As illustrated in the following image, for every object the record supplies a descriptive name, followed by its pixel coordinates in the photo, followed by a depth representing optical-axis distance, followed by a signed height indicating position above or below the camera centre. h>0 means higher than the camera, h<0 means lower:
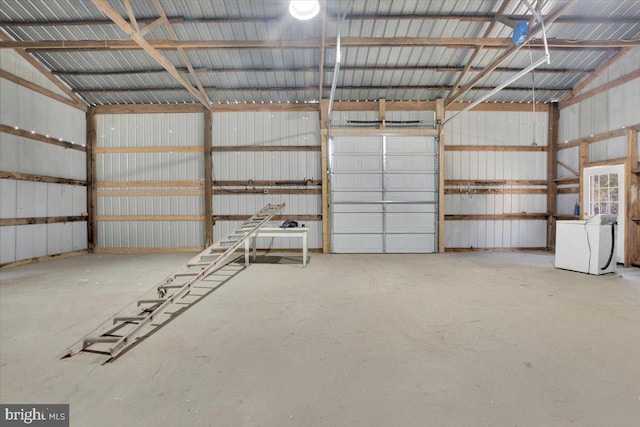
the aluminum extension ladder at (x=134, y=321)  3.12 -1.36
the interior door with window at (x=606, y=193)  7.99 +0.46
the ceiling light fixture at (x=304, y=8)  5.87 +3.94
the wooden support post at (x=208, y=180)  10.38 +1.00
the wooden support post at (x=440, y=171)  10.08 +1.28
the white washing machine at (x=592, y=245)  6.68 -0.81
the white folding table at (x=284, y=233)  7.69 -0.60
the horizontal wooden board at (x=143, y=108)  10.43 +3.49
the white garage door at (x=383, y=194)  10.23 +0.52
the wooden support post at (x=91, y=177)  10.43 +1.11
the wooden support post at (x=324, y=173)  10.04 +1.21
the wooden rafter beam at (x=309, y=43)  7.08 +3.95
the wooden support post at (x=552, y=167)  10.37 +1.45
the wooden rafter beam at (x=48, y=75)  7.77 +4.00
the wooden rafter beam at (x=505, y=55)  5.77 +3.64
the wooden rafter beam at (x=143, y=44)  5.54 +3.67
